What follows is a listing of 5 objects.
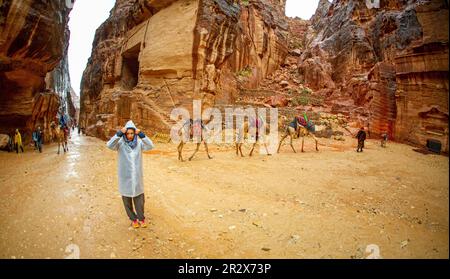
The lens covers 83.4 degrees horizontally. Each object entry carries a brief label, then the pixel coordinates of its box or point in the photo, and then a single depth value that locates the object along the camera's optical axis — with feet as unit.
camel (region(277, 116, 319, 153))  34.96
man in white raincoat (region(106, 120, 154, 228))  13.07
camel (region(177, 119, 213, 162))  30.79
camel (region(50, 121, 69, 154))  43.76
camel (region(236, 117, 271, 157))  33.88
